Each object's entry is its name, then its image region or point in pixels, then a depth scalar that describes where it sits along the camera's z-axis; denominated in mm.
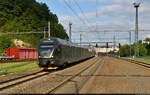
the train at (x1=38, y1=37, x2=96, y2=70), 20422
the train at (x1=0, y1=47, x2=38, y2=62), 46362
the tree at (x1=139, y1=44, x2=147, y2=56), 96944
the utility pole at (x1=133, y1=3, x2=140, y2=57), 49750
